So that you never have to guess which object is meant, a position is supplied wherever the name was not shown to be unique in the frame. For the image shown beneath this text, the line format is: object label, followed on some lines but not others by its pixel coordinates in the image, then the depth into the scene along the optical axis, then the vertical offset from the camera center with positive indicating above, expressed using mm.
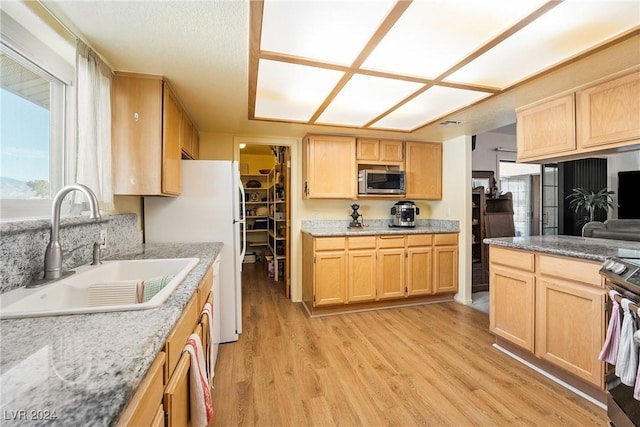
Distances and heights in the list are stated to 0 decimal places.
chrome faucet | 1069 -153
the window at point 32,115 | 1166 +494
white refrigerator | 2320 -43
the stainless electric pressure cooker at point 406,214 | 3533 -15
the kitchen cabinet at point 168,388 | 625 -497
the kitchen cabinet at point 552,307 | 1604 -661
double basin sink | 858 -318
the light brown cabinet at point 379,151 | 3373 +806
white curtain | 1436 +506
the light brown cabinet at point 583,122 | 1697 +666
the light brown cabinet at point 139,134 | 1795 +546
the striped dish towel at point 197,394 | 1037 -714
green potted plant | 3799 +192
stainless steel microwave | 3309 +398
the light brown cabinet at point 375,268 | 2955 -647
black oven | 1134 -512
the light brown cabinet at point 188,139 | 2373 +739
